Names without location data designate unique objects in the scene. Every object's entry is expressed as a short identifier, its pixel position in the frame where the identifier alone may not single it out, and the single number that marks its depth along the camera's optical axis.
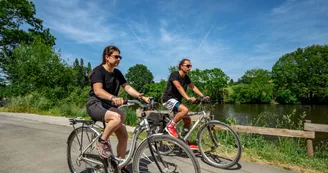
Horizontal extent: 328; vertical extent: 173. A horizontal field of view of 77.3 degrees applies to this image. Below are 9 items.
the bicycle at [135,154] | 2.43
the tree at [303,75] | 44.31
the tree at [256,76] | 64.97
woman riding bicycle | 2.62
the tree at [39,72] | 16.16
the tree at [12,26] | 21.66
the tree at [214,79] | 64.06
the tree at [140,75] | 70.48
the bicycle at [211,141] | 3.69
